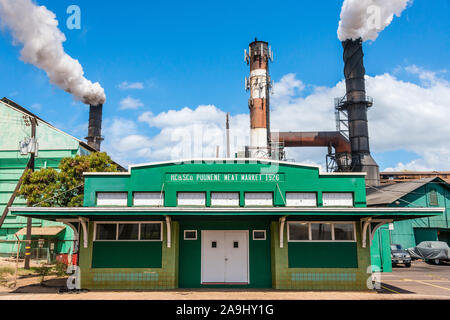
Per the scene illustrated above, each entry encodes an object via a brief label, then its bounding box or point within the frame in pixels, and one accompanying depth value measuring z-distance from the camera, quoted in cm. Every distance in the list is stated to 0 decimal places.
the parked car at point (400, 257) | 2764
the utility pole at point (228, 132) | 2738
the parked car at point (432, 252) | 3011
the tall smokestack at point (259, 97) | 4181
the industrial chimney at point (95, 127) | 4828
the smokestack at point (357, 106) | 4116
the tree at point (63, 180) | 2534
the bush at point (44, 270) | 1938
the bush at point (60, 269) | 2066
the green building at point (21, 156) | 3369
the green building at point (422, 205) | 3422
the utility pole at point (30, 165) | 2346
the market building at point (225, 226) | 1550
